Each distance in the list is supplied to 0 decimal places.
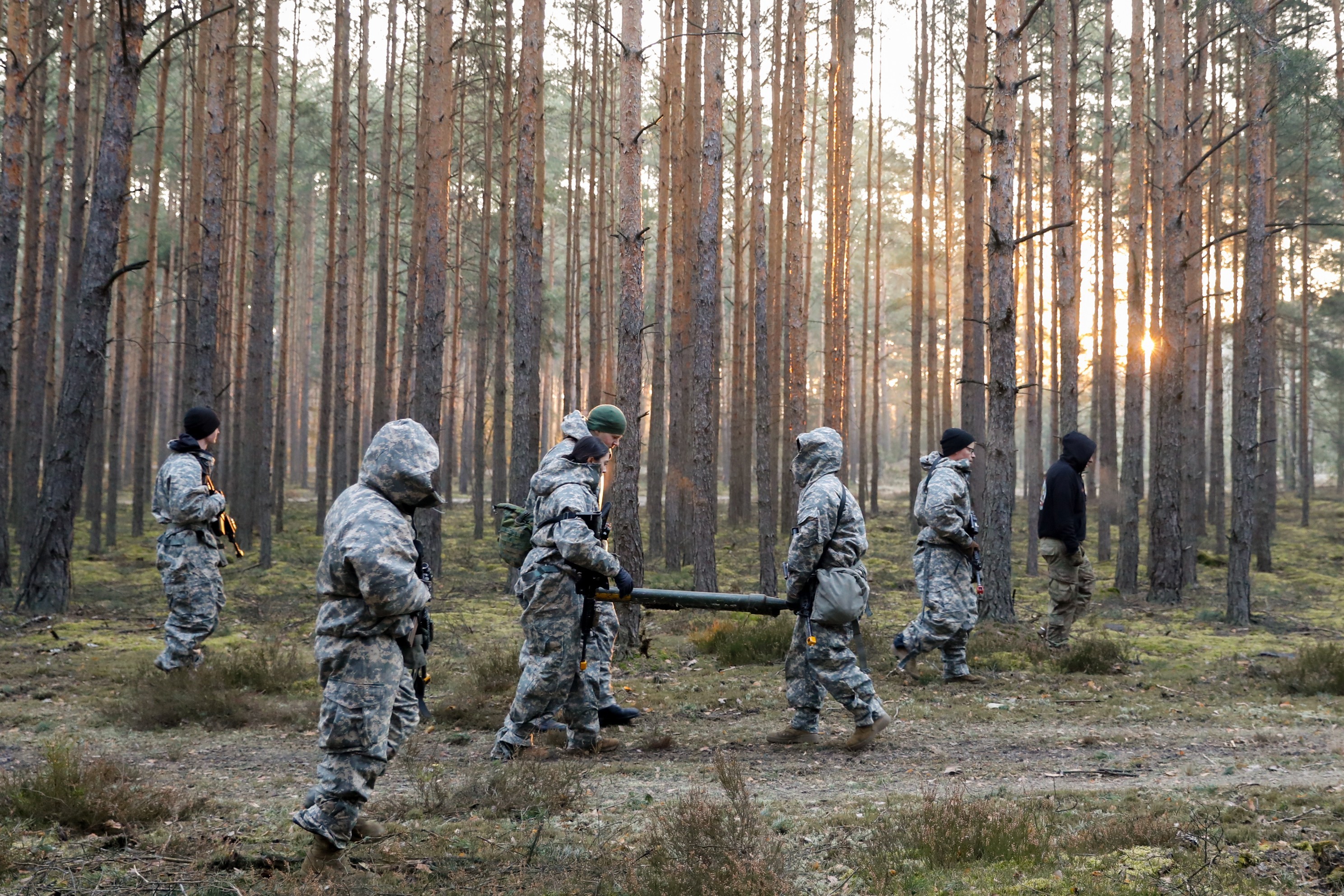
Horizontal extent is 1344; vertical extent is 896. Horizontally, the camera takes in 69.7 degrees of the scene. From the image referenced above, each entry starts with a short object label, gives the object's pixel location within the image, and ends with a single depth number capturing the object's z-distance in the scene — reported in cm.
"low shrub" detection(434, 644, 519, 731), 771
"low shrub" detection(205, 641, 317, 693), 847
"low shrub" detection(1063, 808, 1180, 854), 443
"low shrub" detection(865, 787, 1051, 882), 438
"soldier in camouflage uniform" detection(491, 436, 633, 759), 629
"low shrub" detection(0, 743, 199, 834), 498
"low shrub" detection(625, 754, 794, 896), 381
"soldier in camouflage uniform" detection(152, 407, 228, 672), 843
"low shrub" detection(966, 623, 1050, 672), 982
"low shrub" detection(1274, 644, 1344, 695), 875
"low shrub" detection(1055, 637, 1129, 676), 968
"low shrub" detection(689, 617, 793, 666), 1027
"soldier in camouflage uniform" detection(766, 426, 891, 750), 678
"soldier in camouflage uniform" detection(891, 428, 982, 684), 888
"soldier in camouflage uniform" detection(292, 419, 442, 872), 418
